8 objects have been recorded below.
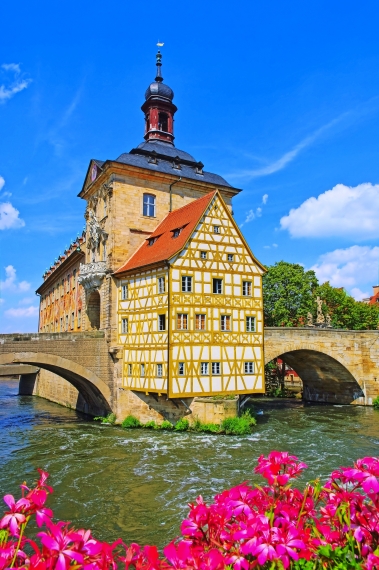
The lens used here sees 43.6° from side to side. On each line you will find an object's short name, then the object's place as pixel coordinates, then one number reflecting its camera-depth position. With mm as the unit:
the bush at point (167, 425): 20297
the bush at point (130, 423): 21281
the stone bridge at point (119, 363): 21156
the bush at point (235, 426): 19109
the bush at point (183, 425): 19659
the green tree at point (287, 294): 36562
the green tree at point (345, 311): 39594
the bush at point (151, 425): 20694
